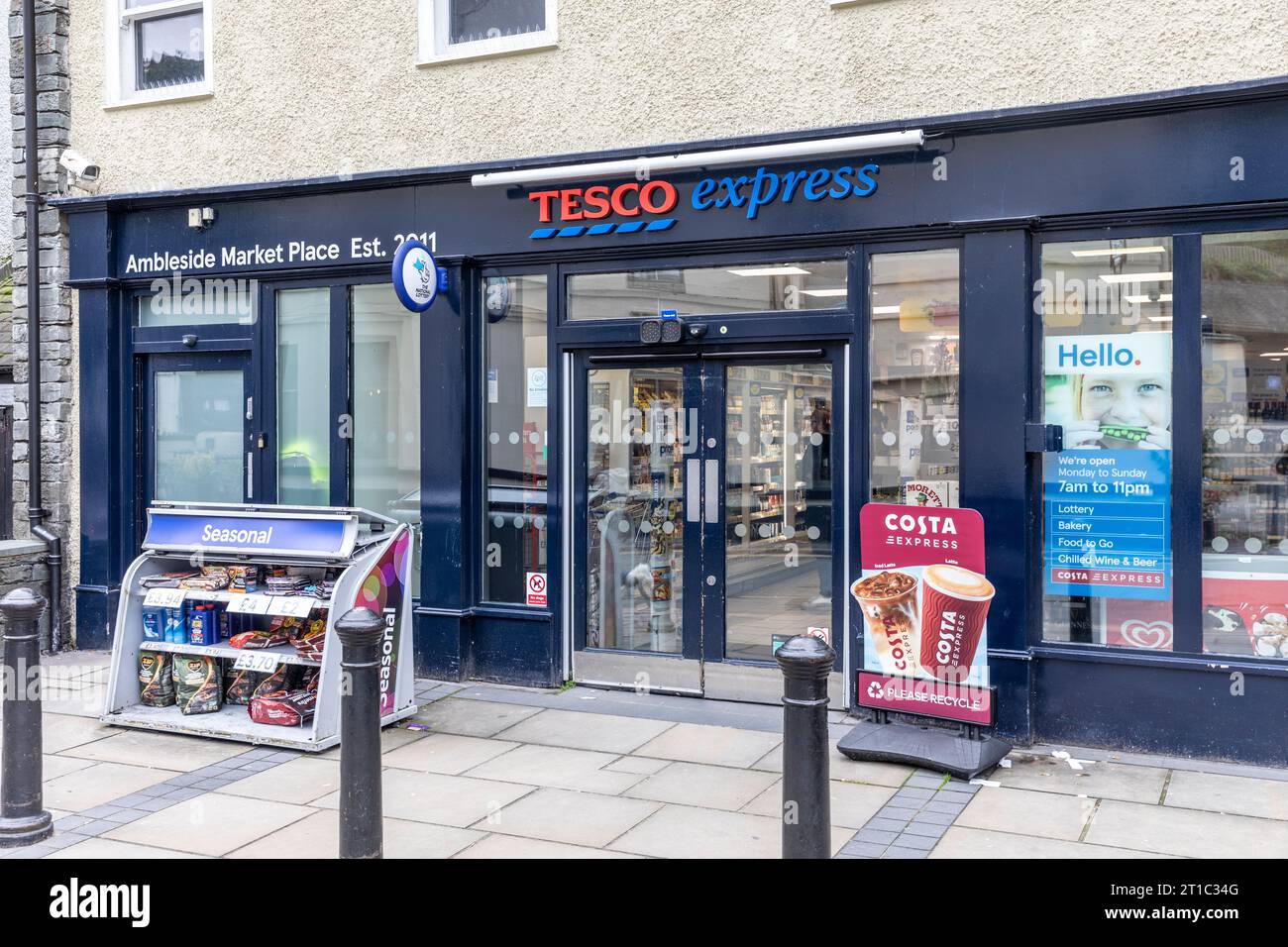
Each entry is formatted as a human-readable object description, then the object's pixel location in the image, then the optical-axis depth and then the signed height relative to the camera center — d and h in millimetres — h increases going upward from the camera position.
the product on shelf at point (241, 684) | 7562 -1398
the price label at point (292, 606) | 6922 -845
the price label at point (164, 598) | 7332 -841
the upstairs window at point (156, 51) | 9672 +3206
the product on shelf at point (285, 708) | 7047 -1440
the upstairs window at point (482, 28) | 8438 +2963
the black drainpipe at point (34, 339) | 9711 +945
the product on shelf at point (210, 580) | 7391 -745
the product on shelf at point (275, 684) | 7262 -1333
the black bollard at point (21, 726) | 5332 -1156
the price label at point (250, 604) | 7059 -848
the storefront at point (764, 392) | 6691 +394
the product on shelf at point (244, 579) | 7340 -729
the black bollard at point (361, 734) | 4695 -1053
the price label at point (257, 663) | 7074 -1181
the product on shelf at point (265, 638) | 7273 -1072
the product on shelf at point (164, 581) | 7500 -755
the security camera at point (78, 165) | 9586 +2252
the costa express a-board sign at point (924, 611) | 6605 -865
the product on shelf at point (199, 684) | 7430 -1366
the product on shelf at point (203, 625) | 7449 -1014
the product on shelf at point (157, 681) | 7582 -1372
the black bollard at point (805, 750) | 4344 -1048
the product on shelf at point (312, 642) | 7059 -1075
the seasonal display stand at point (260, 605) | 6988 -865
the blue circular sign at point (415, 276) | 7785 +1146
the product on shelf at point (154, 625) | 7598 -1031
